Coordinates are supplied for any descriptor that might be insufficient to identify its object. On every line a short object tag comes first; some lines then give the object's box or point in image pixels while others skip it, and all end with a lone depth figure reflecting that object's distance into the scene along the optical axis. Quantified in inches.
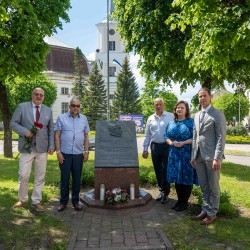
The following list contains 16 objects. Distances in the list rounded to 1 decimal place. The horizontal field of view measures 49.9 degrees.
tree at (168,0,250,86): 176.3
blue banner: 1095.4
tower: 1844.2
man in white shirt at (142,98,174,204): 206.9
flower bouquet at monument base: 191.4
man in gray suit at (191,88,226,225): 161.0
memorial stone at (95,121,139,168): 208.5
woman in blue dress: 185.5
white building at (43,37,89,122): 1920.0
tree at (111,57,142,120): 1704.9
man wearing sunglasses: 188.2
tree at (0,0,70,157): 323.1
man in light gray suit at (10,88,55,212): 181.6
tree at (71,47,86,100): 1872.4
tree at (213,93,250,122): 1767.5
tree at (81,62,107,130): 1618.5
